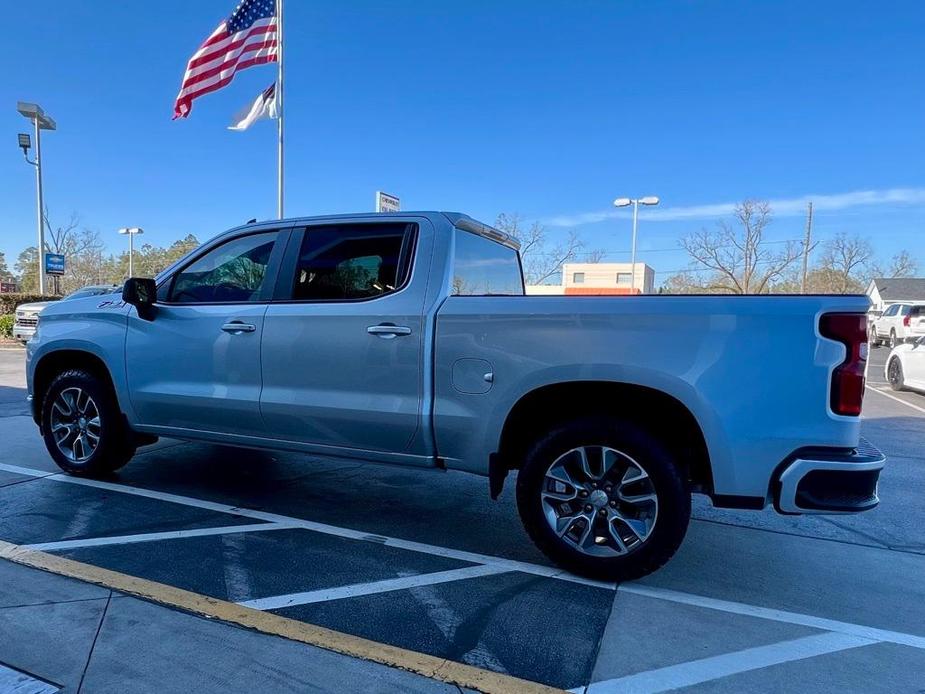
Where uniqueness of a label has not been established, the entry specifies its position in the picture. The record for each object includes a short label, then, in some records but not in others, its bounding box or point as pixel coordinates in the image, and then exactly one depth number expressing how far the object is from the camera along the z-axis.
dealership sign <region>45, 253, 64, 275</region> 26.97
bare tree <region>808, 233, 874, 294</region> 52.84
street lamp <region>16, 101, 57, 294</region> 22.97
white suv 21.25
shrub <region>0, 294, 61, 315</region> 21.88
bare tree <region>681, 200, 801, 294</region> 39.94
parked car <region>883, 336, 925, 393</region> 10.97
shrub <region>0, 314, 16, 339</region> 19.04
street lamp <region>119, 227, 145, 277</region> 41.44
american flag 11.58
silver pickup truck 2.84
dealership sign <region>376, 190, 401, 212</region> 11.34
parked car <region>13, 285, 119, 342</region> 16.42
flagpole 12.73
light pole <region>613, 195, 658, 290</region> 24.69
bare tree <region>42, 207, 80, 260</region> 38.62
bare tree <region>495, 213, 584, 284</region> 34.59
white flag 13.62
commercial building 42.06
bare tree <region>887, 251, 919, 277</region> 69.88
